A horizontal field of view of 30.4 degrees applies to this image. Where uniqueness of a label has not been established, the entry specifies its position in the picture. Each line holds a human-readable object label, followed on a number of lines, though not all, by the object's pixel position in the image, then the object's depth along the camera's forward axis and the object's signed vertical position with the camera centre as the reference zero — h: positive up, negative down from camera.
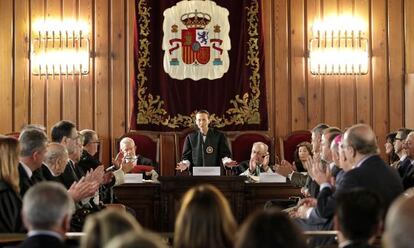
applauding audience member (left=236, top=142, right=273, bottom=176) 8.94 -0.30
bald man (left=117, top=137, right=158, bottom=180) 8.18 -0.26
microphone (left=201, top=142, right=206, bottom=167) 9.84 -0.22
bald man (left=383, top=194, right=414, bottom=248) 2.36 -0.30
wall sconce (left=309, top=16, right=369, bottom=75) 10.62 +1.18
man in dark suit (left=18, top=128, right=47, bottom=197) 5.55 -0.11
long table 8.33 -0.65
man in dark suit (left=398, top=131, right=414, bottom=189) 7.77 -0.34
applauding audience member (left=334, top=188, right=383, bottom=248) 3.27 -0.37
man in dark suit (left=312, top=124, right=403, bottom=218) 4.98 -0.27
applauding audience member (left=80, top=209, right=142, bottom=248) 2.73 -0.33
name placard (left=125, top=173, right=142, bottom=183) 8.44 -0.46
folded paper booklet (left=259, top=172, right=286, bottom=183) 8.38 -0.48
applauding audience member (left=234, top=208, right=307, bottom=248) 2.47 -0.32
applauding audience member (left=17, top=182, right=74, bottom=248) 3.31 -0.32
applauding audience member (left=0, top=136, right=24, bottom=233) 5.06 -0.37
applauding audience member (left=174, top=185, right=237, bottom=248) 3.12 -0.36
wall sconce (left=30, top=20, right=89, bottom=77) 10.51 +1.22
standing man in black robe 9.80 -0.14
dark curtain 10.64 +0.65
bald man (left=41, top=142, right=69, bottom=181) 6.11 -0.17
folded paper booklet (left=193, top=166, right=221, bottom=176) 8.45 -0.39
